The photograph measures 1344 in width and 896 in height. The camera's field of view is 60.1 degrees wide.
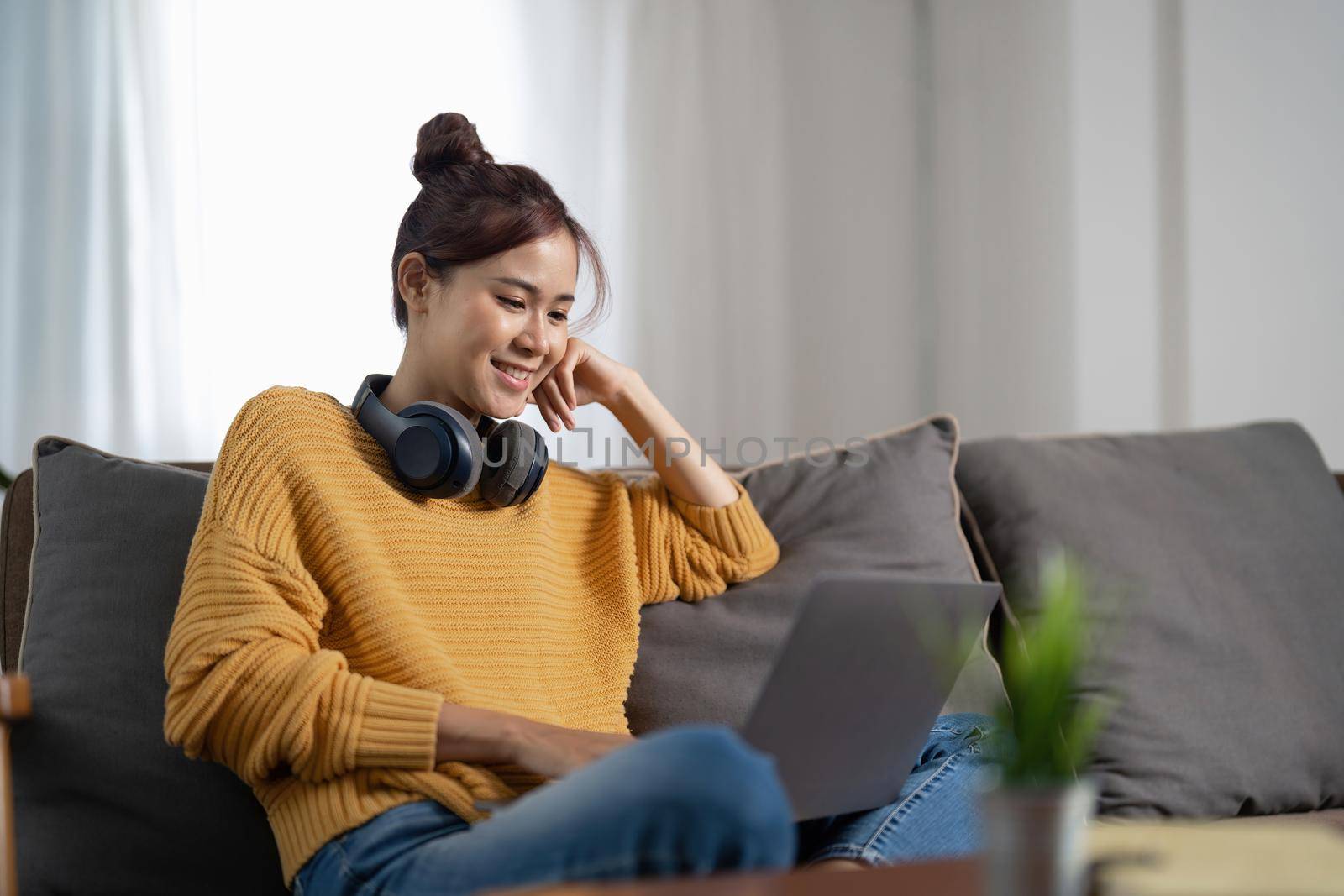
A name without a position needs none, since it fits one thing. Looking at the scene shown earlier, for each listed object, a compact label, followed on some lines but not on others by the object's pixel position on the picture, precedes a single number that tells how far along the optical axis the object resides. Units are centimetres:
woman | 86
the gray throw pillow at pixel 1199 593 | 164
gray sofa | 134
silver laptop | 92
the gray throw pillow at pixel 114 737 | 132
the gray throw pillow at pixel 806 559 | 158
